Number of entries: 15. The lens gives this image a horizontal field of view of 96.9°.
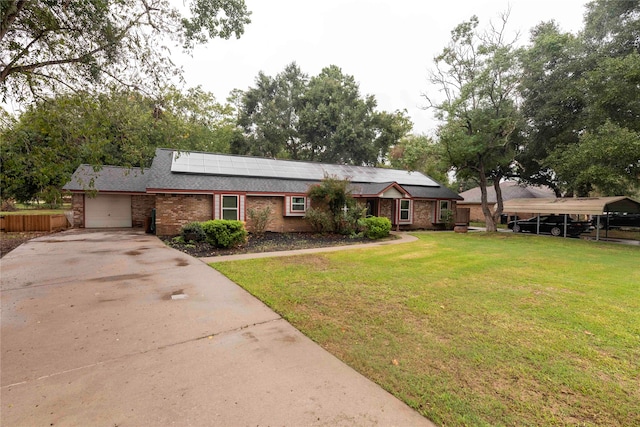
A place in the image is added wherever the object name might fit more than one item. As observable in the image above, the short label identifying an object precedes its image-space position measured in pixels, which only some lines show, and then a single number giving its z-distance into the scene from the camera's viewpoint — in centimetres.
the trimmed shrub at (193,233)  1141
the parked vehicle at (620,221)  2075
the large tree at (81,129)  542
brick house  1407
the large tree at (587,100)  1305
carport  1470
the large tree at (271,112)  3069
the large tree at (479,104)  1611
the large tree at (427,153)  1780
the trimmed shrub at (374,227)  1402
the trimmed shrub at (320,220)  1455
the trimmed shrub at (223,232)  994
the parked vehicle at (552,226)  1742
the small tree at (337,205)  1446
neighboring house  2767
